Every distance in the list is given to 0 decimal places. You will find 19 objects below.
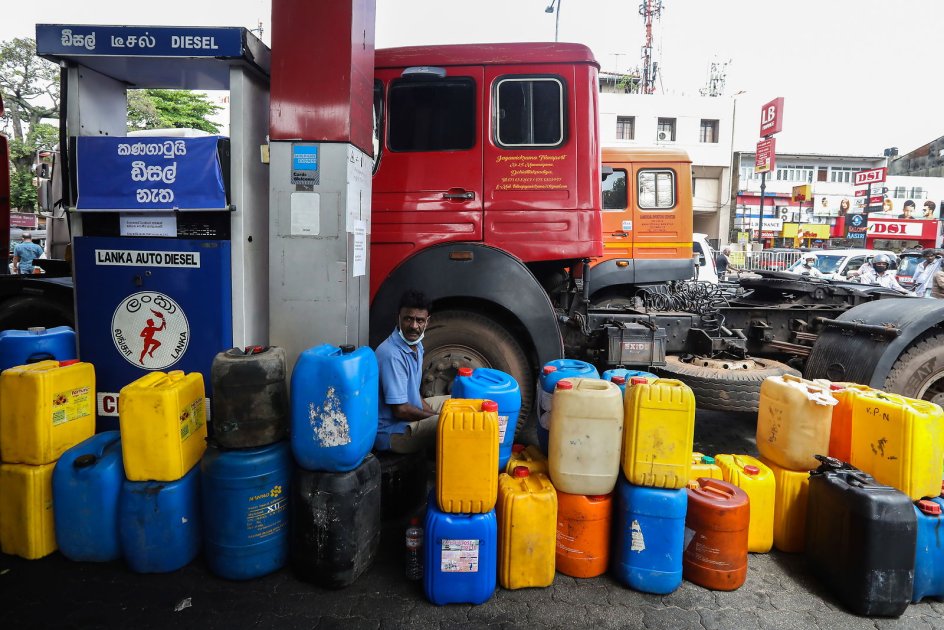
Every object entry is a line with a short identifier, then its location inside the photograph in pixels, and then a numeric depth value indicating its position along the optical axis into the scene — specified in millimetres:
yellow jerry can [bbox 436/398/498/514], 2449
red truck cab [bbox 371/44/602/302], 3986
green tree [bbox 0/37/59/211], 21016
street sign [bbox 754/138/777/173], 24525
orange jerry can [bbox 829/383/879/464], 3015
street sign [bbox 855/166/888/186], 27953
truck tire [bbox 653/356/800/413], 4203
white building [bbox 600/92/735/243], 27422
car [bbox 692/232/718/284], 10672
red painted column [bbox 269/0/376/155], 3094
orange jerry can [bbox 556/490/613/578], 2652
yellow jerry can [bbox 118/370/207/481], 2518
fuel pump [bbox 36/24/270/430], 3107
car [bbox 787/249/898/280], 13527
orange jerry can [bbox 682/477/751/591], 2600
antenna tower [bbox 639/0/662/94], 34406
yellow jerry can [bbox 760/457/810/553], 2969
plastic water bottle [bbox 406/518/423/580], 2598
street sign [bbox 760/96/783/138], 24453
